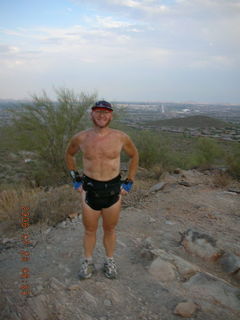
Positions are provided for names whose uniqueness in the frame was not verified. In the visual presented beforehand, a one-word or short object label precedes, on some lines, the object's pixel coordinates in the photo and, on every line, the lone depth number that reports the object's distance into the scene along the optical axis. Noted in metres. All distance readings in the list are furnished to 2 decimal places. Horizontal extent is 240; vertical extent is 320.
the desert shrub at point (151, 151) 13.60
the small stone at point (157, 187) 7.51
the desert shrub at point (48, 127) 11.83
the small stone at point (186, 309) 2.89
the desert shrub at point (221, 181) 8.41
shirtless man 3.27
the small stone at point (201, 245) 4.05
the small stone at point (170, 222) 5.29
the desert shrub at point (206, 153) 15.52
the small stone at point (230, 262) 3.75
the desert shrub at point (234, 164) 10.29
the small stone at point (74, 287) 3.20
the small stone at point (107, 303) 3.03
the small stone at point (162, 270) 3.53
